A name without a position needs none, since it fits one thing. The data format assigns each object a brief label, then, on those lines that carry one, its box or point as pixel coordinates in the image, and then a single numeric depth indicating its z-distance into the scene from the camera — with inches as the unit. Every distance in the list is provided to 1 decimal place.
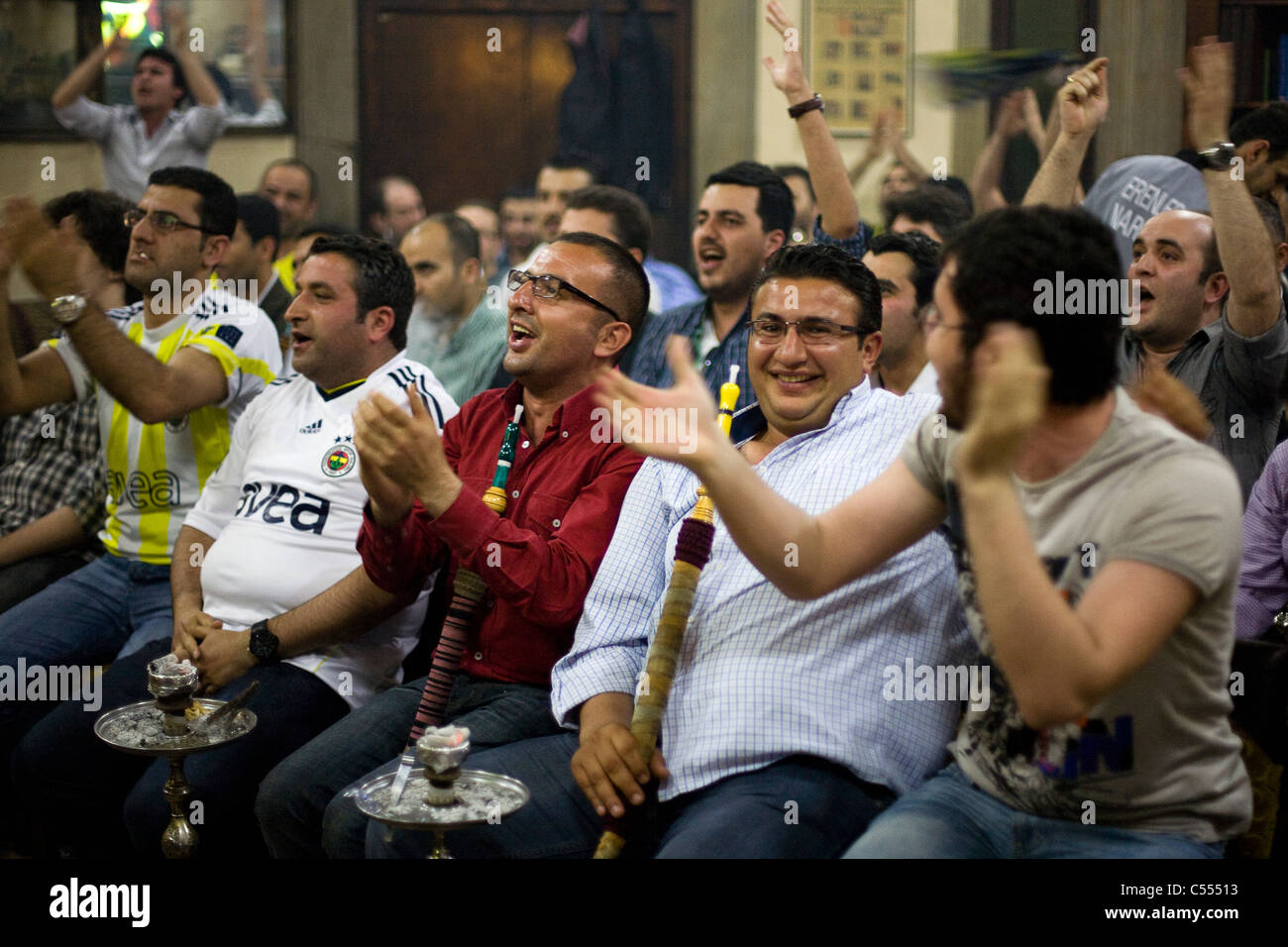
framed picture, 213.0
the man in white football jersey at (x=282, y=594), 86.6
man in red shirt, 72.9
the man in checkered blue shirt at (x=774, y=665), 66.5
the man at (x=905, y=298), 108.6
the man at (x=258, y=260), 143.8
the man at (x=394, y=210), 211.3
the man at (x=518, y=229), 197.6
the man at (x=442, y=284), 153.5
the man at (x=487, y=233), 190.7
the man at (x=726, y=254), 126.8
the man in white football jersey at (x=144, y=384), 98.8
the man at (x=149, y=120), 183.0
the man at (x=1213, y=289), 87.9
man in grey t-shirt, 49.1
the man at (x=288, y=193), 189.8
